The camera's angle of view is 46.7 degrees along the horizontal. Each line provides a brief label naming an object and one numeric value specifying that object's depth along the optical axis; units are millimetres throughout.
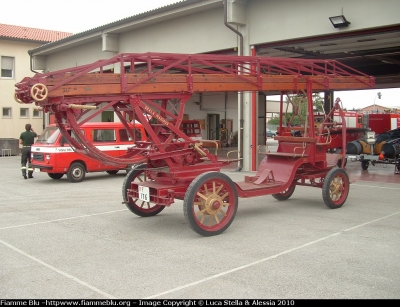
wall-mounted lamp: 12791
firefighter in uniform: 16047
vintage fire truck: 6906
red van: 14719
